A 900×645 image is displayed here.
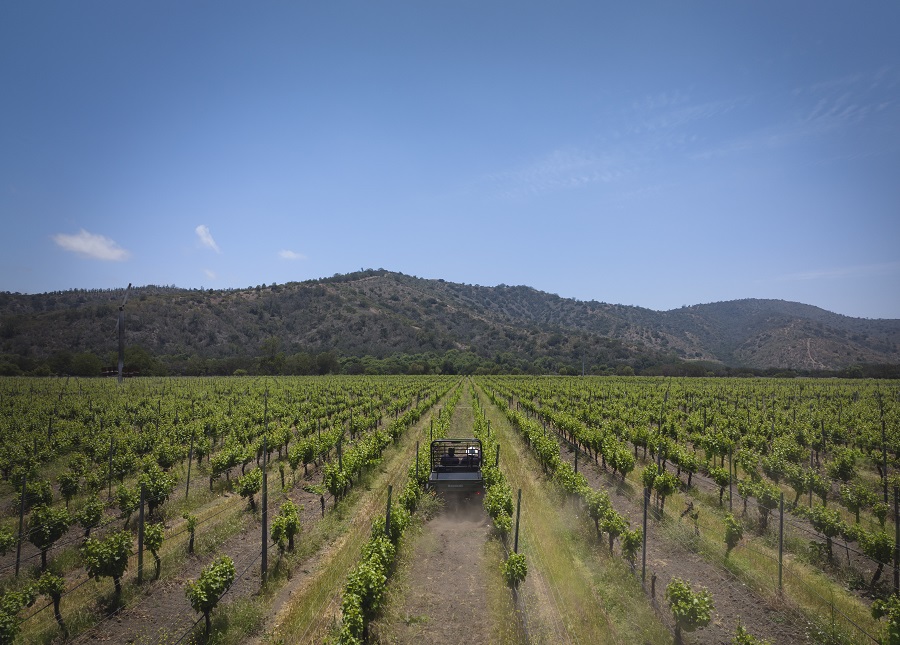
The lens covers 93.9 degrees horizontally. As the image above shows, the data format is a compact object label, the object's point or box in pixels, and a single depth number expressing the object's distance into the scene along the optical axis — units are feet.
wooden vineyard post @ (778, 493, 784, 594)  30.60
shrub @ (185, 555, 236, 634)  26.08
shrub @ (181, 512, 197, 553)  37.03
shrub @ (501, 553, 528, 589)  30.45
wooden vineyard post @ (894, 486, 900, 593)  30.25
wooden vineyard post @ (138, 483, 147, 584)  31.83
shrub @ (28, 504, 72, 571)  33.65
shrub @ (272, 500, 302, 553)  37.29
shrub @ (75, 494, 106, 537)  36.01
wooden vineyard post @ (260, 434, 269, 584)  33.41
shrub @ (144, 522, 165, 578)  32.55
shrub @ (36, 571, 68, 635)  26.37
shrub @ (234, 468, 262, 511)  47.57
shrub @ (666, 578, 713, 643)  24.76
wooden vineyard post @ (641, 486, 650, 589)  31.30
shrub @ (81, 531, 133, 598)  28.96
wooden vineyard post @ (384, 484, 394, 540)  35.32
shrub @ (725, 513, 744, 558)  38.09
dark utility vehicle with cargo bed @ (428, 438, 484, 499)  47.70
